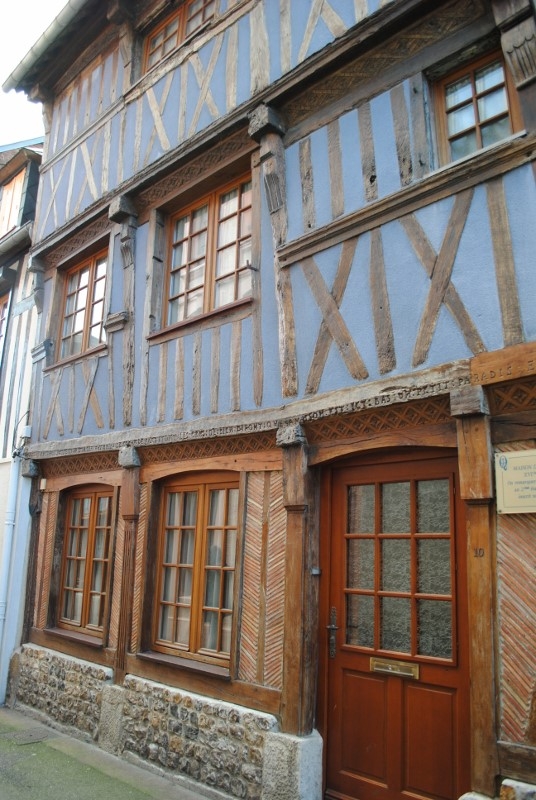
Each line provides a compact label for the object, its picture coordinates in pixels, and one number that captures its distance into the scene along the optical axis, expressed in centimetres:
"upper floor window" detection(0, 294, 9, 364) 915
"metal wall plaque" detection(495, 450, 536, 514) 332
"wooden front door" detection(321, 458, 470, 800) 370
